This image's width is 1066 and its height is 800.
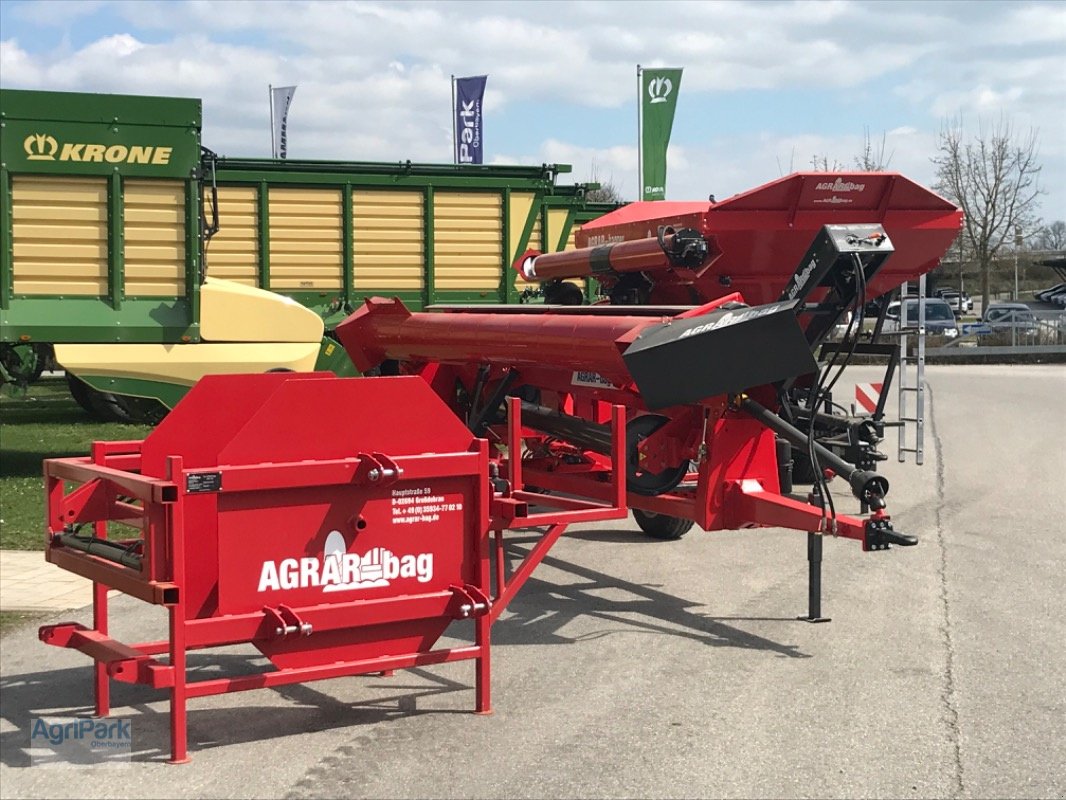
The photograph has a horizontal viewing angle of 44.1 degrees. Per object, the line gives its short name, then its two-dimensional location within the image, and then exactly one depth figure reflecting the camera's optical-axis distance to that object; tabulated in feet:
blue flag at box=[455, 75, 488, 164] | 92.73
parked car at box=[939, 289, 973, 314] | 177.36
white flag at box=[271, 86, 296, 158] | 95.91
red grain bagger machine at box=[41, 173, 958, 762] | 16.84
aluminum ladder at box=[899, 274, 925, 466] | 37.22
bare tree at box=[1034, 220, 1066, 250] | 268.41
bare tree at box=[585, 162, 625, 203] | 162.19
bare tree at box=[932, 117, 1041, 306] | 151.64
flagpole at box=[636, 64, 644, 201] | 80.29
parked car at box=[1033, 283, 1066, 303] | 196.96
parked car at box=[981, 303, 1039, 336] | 114.52
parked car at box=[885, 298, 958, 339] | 116.02
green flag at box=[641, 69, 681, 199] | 80.64
